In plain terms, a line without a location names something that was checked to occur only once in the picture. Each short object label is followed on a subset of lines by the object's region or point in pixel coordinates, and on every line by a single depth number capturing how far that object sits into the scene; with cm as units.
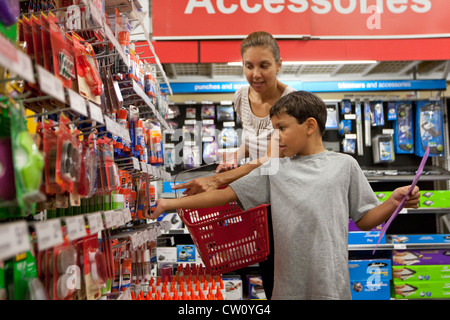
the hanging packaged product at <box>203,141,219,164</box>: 487
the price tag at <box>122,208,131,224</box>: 166
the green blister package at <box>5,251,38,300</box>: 106
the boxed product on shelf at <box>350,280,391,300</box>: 435
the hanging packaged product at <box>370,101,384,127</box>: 498
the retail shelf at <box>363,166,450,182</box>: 443
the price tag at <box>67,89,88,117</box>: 116
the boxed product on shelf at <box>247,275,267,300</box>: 448
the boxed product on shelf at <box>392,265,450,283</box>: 436
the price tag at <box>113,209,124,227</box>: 150
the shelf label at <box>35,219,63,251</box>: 90
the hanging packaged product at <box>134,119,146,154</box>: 242
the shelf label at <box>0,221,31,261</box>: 75
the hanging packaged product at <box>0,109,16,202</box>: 90
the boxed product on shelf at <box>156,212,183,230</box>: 452
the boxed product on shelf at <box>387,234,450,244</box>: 439
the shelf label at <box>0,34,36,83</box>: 79
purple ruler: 145
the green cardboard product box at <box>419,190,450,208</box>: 439
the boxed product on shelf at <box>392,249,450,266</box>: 441
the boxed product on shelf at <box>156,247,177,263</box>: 441
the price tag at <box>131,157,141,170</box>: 204
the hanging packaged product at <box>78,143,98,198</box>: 133
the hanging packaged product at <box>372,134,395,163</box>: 495
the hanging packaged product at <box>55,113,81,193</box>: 116
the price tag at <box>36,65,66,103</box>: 98
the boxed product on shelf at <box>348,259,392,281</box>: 436
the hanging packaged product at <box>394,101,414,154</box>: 501
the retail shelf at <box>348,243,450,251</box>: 432
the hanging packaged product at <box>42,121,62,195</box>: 113
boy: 162
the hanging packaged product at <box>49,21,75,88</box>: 130
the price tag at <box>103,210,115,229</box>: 139
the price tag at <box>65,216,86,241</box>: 108
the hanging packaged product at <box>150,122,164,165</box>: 288
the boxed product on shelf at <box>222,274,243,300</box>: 434
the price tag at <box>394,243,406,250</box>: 433
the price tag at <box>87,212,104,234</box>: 122
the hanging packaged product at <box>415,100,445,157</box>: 494
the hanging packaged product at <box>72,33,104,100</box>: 146
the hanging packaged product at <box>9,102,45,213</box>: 90
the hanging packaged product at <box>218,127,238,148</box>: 490
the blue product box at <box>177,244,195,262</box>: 443
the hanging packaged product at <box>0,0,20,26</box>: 93
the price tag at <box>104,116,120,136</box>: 151
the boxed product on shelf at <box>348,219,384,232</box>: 435
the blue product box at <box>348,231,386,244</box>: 434
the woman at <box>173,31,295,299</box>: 199
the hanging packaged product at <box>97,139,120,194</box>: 156
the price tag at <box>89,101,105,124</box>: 134
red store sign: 375
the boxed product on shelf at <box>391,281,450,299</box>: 431
